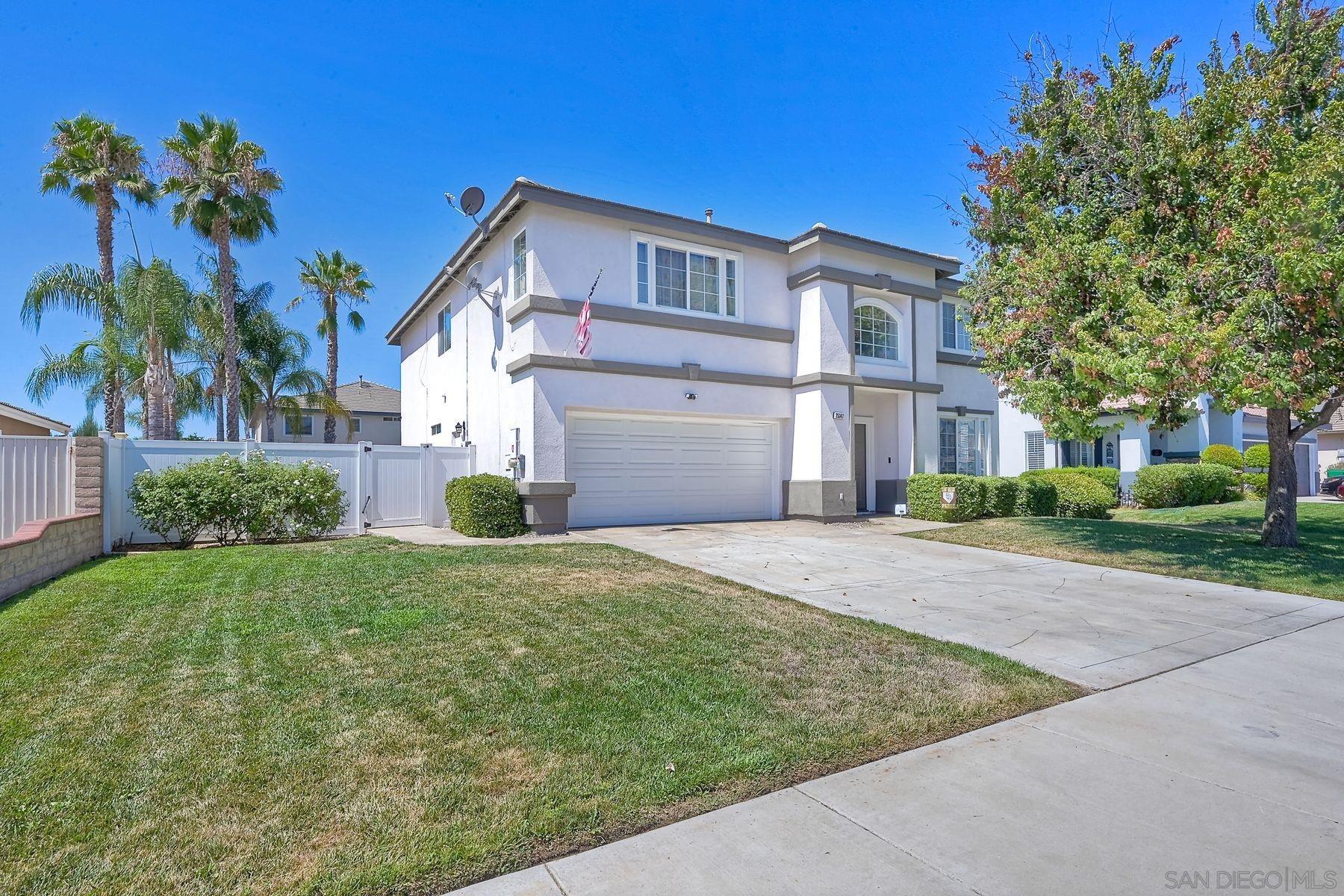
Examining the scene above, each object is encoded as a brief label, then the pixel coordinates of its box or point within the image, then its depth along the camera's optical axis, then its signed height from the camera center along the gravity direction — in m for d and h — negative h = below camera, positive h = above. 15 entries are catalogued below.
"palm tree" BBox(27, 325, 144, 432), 21.55 +3.10
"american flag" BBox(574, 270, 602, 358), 13.43 +2.49
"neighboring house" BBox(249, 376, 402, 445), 35.53 +2.15
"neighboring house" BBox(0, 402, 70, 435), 15.76 +0.92
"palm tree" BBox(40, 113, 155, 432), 21.80 +9.27
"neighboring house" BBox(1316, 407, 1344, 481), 28.25 +0.37
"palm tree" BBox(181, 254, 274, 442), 24.12 +4.73
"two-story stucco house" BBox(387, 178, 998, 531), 14.03 +2.07
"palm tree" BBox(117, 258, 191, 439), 19.73 +4.10
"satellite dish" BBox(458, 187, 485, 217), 15.75 +5.84
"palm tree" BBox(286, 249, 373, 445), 29.80 +7.41
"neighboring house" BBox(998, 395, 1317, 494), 23.05 +0.37
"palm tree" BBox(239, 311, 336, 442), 27.08 +3.48
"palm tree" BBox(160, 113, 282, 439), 19.78 +8.11
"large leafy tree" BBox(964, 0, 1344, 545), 8.44 +2.99
